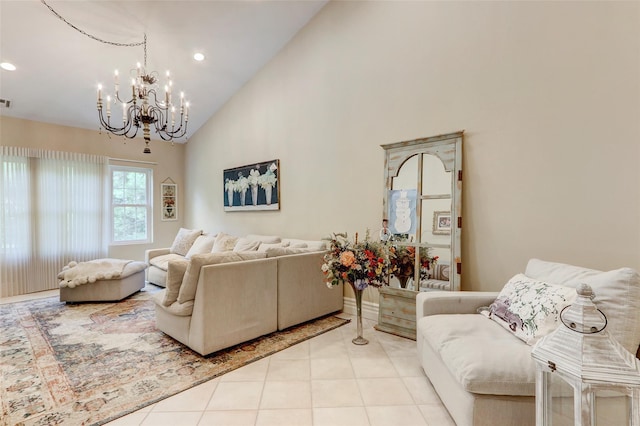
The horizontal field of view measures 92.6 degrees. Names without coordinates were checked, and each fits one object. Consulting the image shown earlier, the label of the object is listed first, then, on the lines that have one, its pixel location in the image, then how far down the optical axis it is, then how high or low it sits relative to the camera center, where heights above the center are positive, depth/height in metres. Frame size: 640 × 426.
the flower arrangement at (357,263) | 2.65 -0.45
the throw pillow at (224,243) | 4.61 -0.47
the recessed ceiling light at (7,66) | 3.60 +1.75
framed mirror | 2.86 -0.09
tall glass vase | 2.83 -1.04
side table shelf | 2.98 -1.01
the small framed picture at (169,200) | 6.26 +0.26
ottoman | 4.01 -0.92
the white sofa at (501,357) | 1.49 -0.76
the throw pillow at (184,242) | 5.37 -0.52
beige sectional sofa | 2.56 -0.79
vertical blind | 4.51 -0.02
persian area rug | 1.91 -1.21
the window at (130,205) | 5.71 +0.15
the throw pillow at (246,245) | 4.23 -0.46
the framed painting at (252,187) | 4.64 +0.42
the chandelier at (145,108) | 2.77 +0.97
